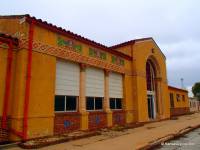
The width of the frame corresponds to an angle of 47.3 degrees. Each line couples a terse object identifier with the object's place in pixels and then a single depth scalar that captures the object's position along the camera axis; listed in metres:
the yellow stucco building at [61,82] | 9.66
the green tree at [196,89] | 67.50
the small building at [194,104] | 51.67
